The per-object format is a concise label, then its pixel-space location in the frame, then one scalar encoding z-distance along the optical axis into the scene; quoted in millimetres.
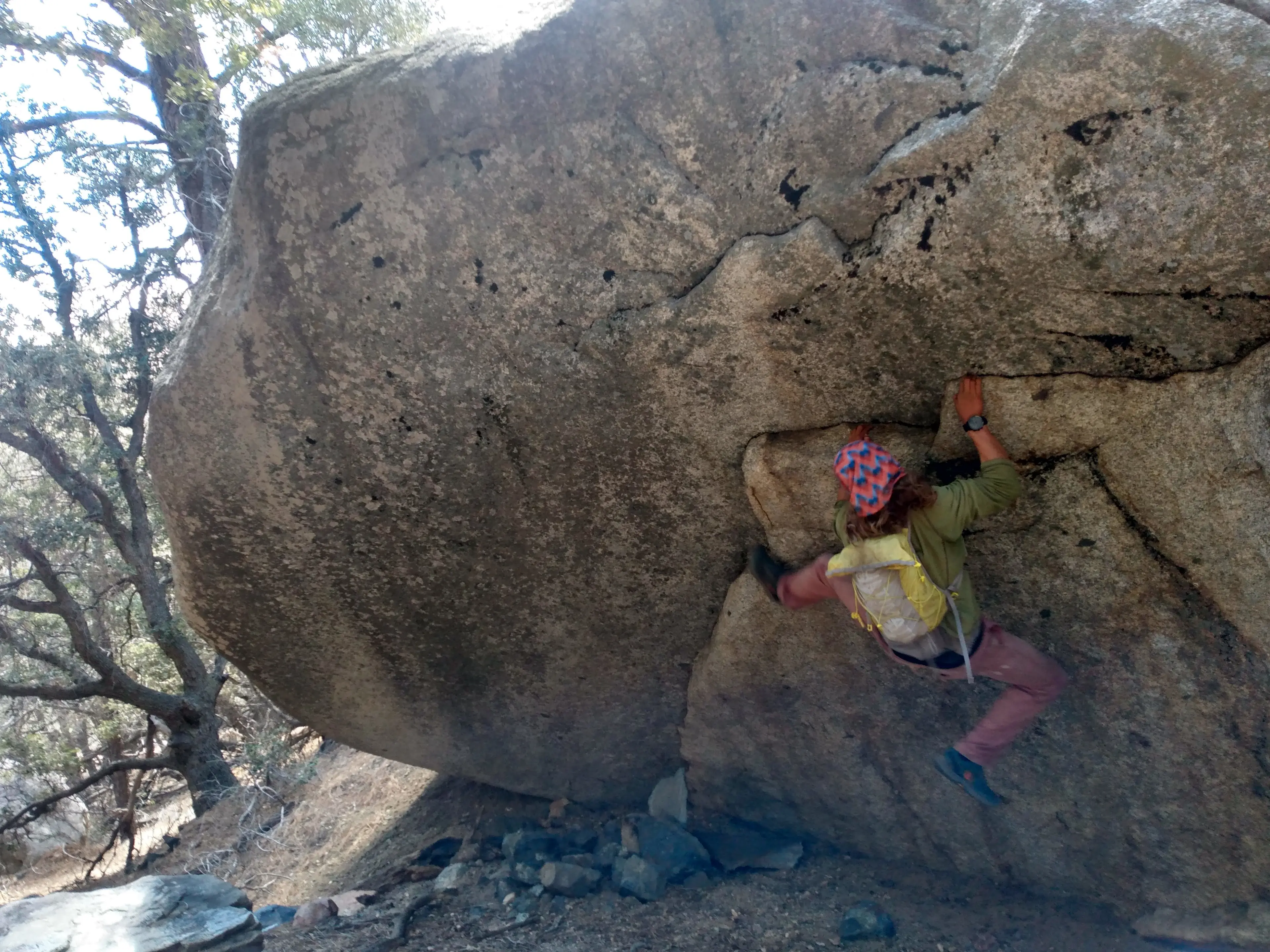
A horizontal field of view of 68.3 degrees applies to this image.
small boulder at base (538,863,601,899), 4039
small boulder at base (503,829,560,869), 4379
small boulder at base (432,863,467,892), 4258
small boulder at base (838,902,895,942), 3527
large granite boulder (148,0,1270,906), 2459
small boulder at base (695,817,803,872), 4141
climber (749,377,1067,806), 2750
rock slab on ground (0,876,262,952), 3605
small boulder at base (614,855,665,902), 3961
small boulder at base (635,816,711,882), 4133
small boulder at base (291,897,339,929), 4176
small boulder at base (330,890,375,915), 4234
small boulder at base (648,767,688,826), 4430
